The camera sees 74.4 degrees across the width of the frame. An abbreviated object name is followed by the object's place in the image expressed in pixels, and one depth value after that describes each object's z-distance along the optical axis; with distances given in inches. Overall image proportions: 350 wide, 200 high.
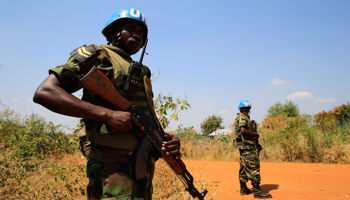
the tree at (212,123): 1464.1
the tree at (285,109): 1305.5
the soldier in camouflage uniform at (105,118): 52.6
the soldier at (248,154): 196.1
